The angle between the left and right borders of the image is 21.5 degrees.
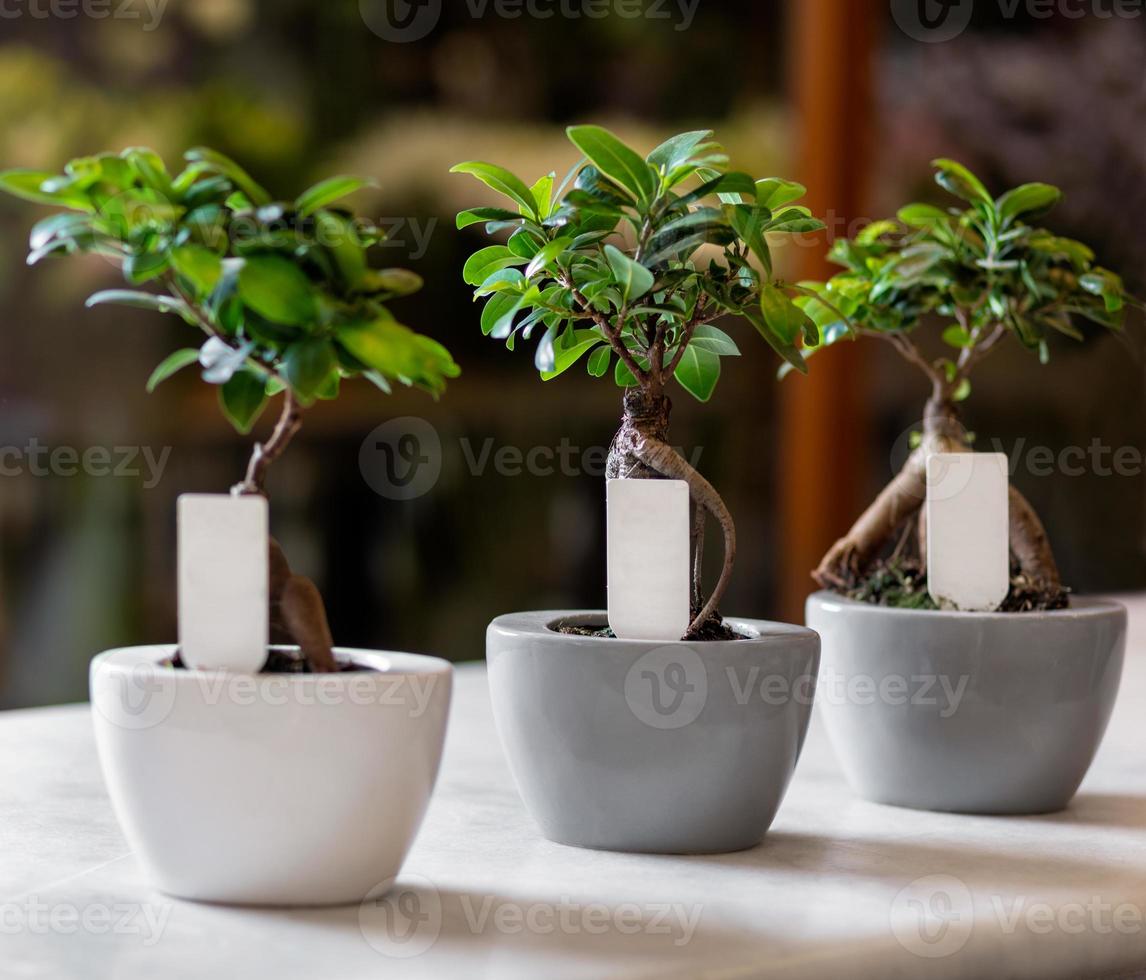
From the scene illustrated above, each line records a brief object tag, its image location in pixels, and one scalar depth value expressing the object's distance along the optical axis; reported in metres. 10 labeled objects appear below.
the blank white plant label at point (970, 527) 1.23
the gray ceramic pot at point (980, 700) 1.23
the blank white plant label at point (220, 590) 1.08
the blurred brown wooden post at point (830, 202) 3.12
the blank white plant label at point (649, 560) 1.16
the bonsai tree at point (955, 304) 1.28
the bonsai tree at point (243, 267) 1.06
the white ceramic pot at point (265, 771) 1.06
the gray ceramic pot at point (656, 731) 1.14
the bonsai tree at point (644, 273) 1.16
